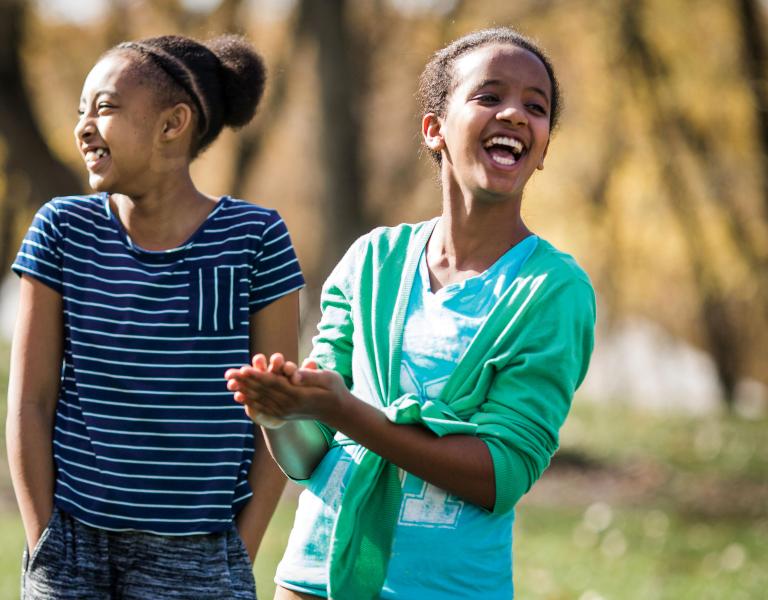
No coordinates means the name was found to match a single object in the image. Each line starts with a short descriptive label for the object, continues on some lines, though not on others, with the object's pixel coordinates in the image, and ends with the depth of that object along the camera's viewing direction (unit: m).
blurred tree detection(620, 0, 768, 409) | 20.95
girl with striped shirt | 5.07
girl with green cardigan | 4.32
